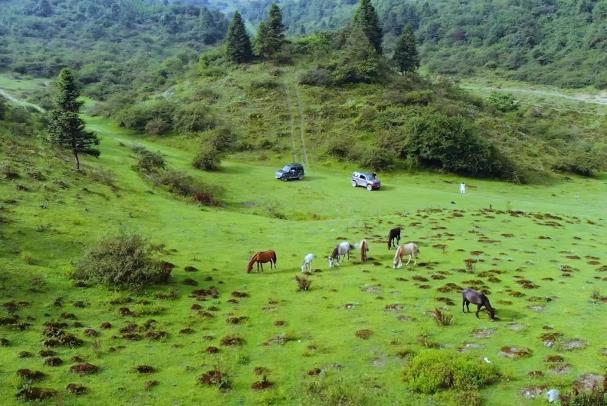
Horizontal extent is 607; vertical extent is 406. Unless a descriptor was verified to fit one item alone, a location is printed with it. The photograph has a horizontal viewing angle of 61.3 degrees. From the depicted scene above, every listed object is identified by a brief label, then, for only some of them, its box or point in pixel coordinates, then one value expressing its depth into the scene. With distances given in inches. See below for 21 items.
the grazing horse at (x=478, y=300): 806.5
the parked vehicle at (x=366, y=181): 2391.7
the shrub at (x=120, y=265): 958.4
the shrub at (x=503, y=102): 5196.4
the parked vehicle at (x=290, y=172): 2546.8
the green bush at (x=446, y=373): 611.5
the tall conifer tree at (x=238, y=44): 4419.3
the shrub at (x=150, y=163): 2214.4
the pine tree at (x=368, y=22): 4495.6
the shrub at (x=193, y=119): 3417.8
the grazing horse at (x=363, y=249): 1185.4
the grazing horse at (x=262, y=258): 1120.2
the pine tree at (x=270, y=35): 4407.0
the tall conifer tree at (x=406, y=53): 4675.2
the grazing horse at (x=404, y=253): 1128.8
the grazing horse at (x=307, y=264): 1111.0
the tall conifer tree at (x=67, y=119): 1883.6
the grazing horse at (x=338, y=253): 1163.3
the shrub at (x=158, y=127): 3489.2
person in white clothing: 2400.3
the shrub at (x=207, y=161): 2620.6
